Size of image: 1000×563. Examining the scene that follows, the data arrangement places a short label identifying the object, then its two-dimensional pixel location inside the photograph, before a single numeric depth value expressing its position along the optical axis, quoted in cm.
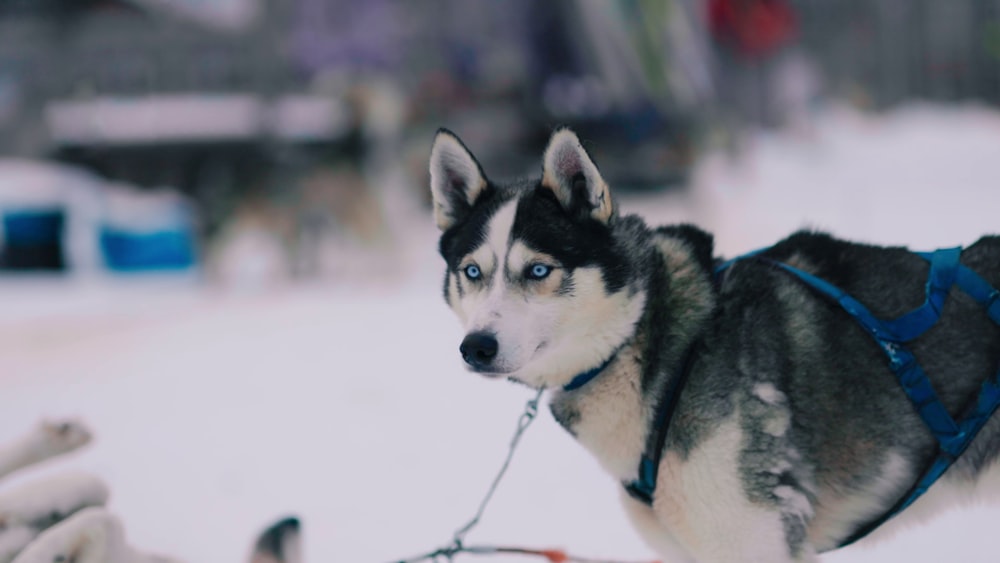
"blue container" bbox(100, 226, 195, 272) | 1074
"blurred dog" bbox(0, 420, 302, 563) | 371
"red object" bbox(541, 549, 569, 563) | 373
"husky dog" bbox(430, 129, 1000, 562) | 351
